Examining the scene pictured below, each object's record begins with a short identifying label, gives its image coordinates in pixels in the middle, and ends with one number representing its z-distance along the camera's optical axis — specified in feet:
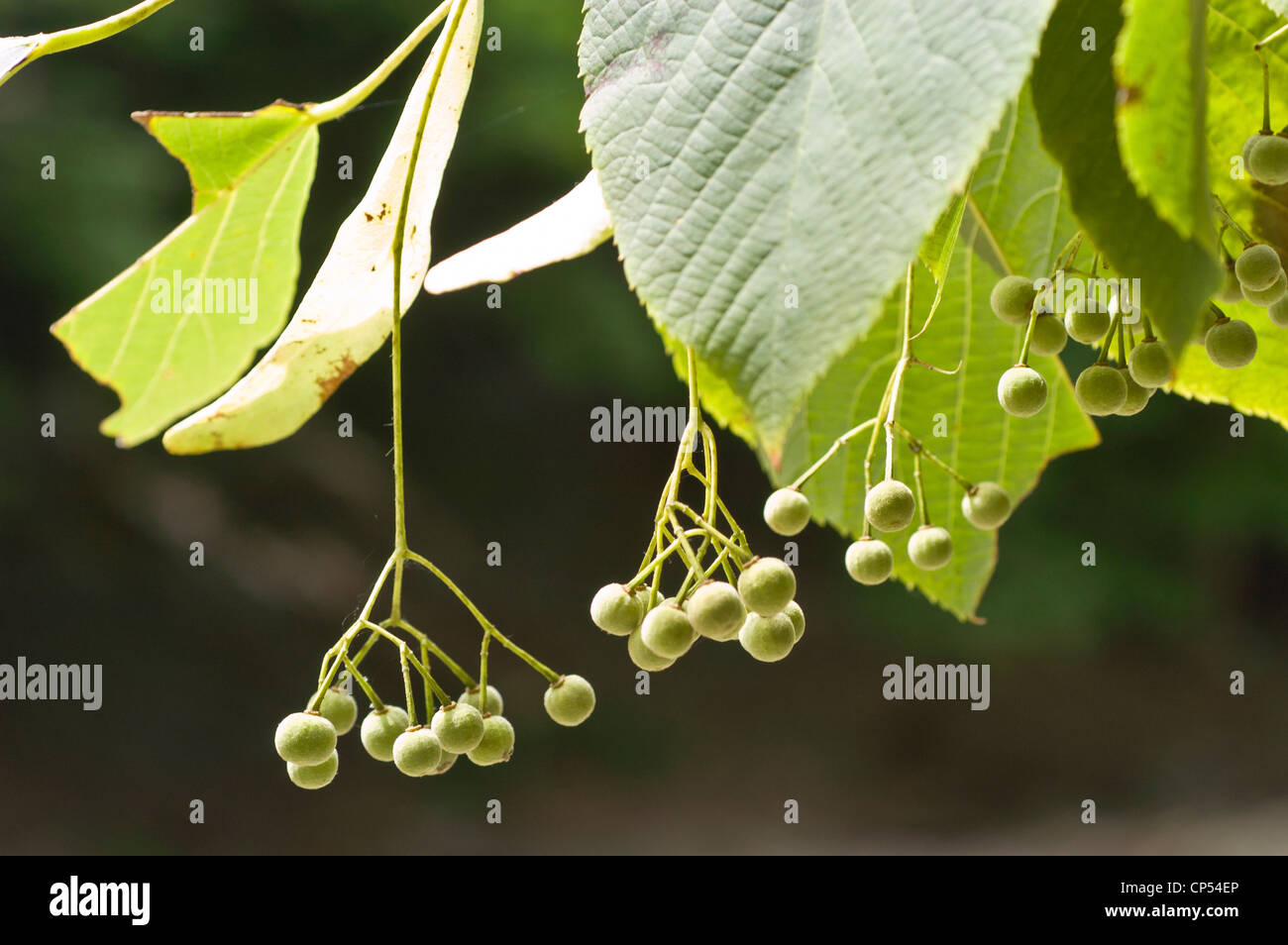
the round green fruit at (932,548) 2.18
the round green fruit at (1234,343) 2.08
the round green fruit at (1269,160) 2.03
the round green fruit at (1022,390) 2.10
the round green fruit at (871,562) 2.13
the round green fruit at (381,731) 2.19
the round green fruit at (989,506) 2.19
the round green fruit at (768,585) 2.06
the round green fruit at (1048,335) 2.11
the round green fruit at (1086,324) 2.14
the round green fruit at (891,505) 2.10
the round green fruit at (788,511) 2.11
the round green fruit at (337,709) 2.20
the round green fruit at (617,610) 2.12
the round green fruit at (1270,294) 2.06
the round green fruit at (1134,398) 2.12
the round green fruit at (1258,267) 2.05
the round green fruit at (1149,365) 2.09
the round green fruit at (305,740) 2.12
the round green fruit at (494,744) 2.15
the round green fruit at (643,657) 2.10
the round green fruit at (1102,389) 2.11
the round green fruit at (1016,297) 2.11
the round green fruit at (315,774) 2.14
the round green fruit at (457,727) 2.13
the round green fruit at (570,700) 2.17
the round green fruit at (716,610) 2.07
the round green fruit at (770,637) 2.08
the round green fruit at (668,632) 2.08
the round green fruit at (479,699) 2.17
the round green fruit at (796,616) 2.11
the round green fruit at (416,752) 2.12
